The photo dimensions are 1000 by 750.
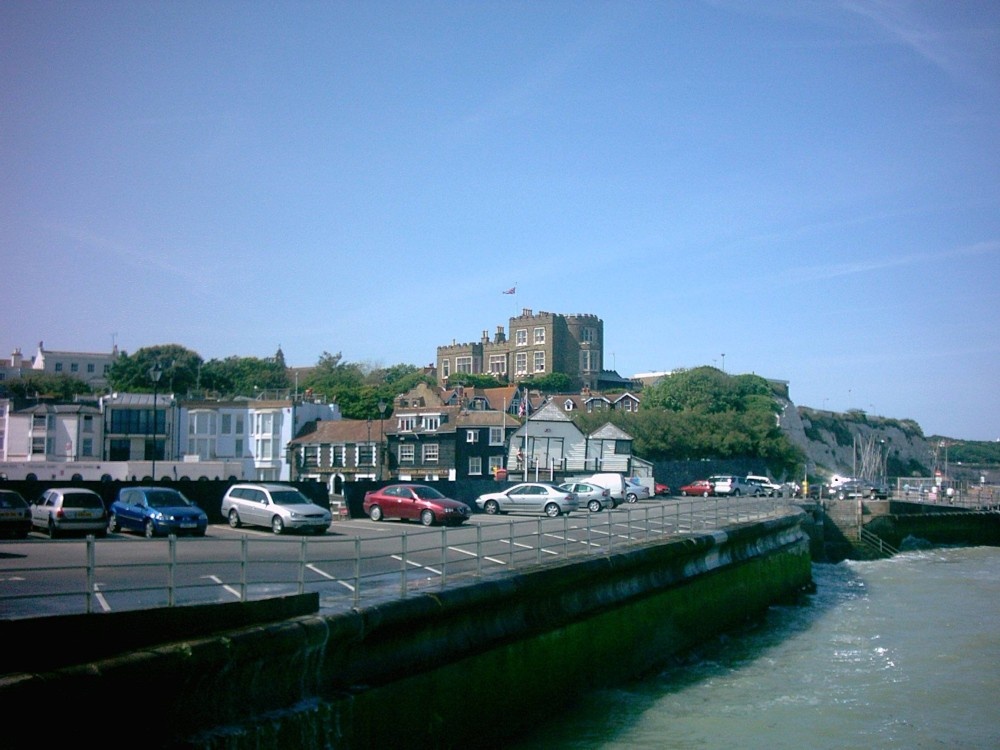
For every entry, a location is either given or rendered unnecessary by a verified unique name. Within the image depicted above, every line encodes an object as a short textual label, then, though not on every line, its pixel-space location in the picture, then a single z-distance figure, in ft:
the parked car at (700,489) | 222.28
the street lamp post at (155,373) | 143.64
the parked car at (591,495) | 147.23
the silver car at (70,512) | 89.15
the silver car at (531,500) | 139.03
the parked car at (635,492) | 188.85
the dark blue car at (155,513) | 89.61
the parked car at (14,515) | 84.58
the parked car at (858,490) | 227.40
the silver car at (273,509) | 96.17
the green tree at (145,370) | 398.62
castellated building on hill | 526.16
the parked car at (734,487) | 213.25
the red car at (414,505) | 112.57
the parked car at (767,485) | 210.30
